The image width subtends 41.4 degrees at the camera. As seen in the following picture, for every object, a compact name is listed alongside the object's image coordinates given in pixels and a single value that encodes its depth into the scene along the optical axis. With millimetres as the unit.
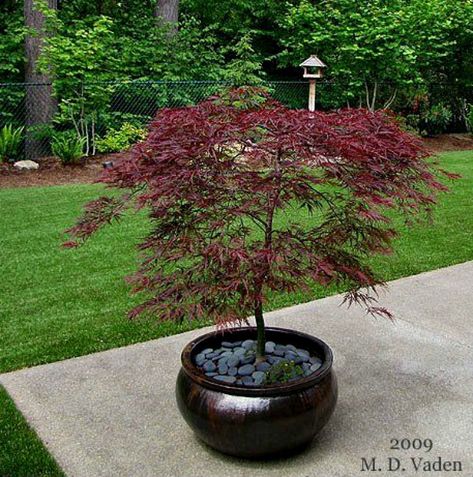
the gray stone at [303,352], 2727
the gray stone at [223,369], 2576
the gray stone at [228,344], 2832
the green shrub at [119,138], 9930
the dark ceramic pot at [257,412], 2309
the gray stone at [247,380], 2488
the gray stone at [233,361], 2631
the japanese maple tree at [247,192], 2293
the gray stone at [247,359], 2662
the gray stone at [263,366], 2582
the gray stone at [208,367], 2586
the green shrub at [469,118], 13321
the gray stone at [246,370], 2559
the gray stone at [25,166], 9094
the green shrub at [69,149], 9164
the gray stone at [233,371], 2566
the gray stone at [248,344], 2803
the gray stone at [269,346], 2758
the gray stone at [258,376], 2485
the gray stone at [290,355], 2686
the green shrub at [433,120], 13414
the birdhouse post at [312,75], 10350
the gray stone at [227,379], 2480
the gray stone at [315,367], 2584
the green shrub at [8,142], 9195
